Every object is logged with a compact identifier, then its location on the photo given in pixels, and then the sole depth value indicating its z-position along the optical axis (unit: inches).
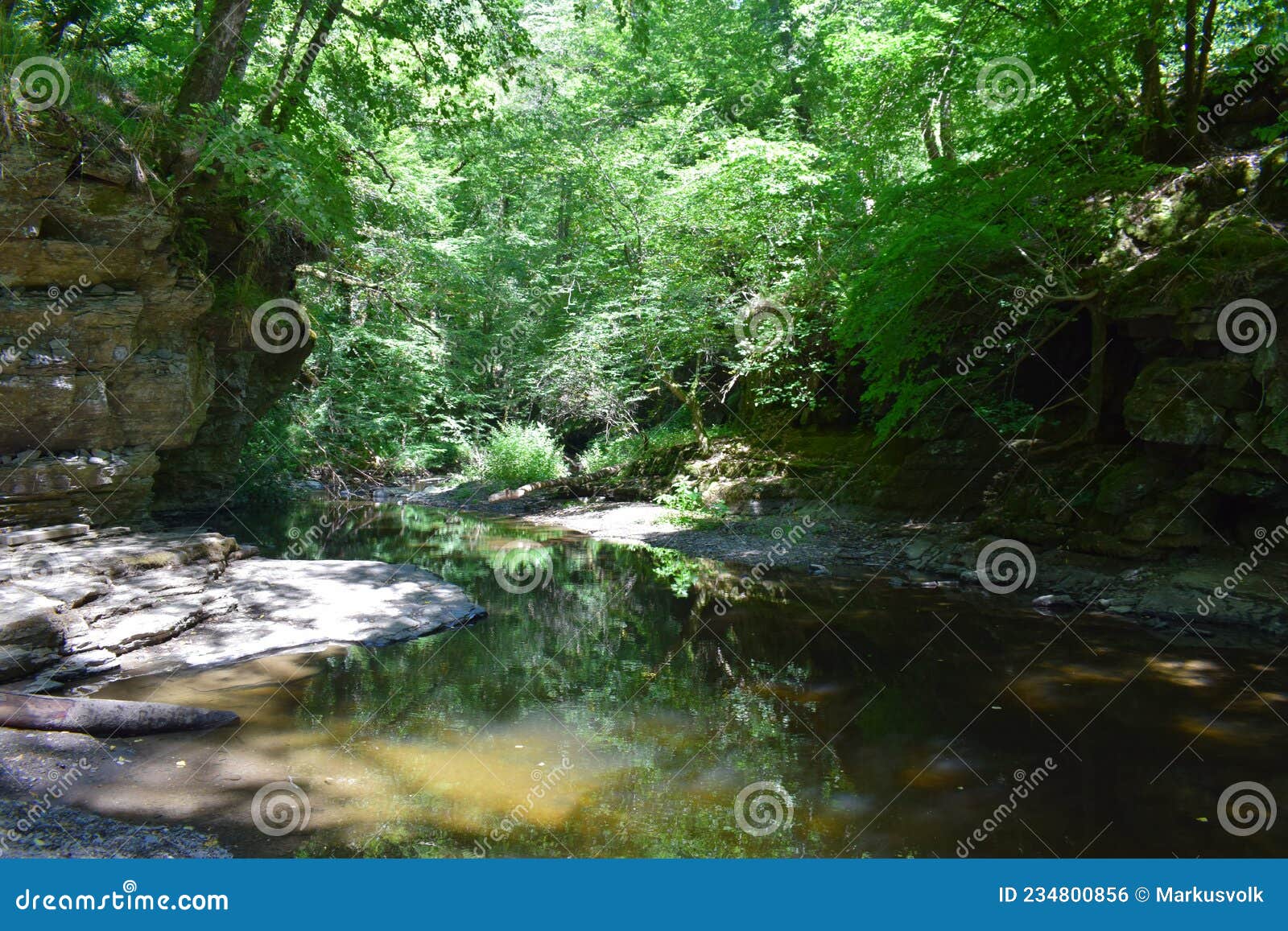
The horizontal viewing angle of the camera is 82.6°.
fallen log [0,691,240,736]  187.0
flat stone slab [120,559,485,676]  259.0
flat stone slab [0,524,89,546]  315.9
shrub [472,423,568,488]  821.2
